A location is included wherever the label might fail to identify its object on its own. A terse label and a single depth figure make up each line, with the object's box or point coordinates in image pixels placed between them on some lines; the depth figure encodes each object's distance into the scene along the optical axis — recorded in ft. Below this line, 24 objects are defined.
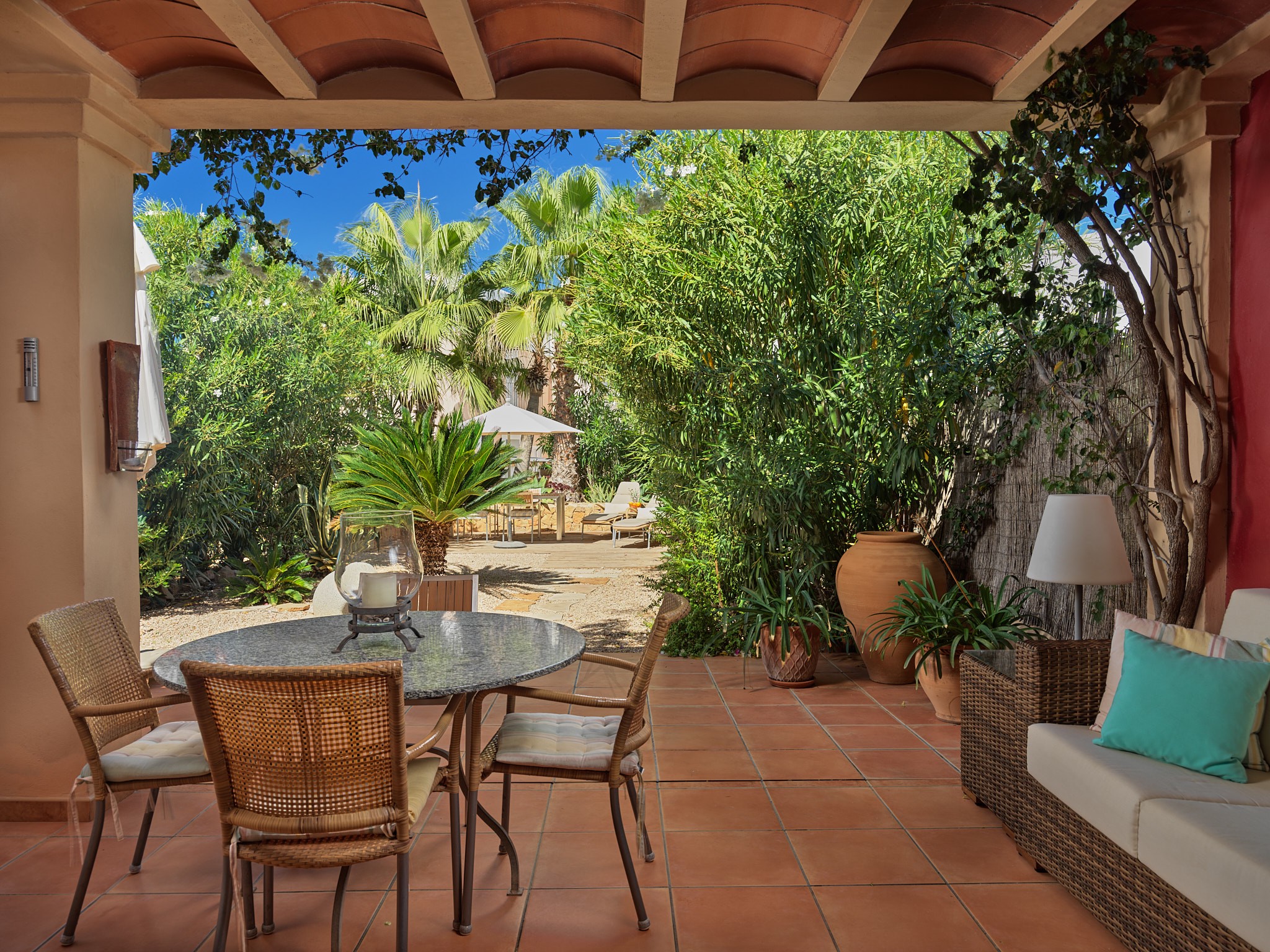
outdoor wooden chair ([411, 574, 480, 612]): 16.92
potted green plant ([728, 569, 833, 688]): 15.60
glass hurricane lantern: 8.16
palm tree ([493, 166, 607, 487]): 46.03
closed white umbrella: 11.73
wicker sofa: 6.00
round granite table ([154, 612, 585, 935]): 6.93
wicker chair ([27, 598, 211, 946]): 7.32
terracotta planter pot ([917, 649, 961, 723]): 13.64
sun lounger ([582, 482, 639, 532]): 43.60
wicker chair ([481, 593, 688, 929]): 7.60
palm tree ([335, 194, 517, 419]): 49.03
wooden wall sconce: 10.32
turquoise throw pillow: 7.45
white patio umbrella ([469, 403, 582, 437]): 42.73
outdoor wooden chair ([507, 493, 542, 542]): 45.19
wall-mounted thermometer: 9.95
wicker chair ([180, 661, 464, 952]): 5.77
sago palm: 19.15
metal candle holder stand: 8.20
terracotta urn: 15.49
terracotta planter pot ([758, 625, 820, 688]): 15.61
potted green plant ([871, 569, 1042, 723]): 13.61
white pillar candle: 8.23
